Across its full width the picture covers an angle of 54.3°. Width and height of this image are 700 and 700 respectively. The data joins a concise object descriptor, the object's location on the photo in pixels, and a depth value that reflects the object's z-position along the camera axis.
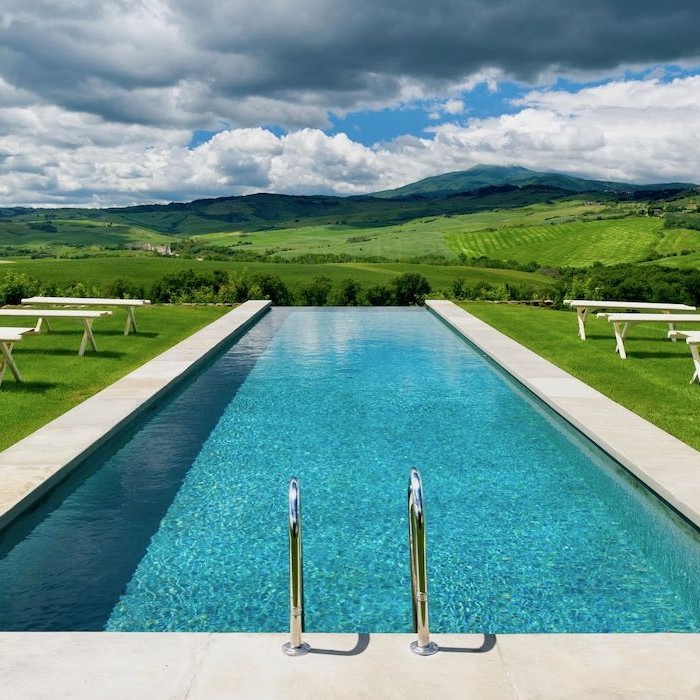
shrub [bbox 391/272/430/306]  26.50
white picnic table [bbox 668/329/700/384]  8.92
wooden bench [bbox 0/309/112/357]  11.26
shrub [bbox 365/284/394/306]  26.75
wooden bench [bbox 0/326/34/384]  8.34
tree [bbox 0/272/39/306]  21.27
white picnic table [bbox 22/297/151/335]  12.80
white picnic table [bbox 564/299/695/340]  13.52
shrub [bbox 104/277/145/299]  25.94
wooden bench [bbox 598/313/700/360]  11.08
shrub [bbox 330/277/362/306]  26.92
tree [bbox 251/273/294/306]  25.56
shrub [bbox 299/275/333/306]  27.28
